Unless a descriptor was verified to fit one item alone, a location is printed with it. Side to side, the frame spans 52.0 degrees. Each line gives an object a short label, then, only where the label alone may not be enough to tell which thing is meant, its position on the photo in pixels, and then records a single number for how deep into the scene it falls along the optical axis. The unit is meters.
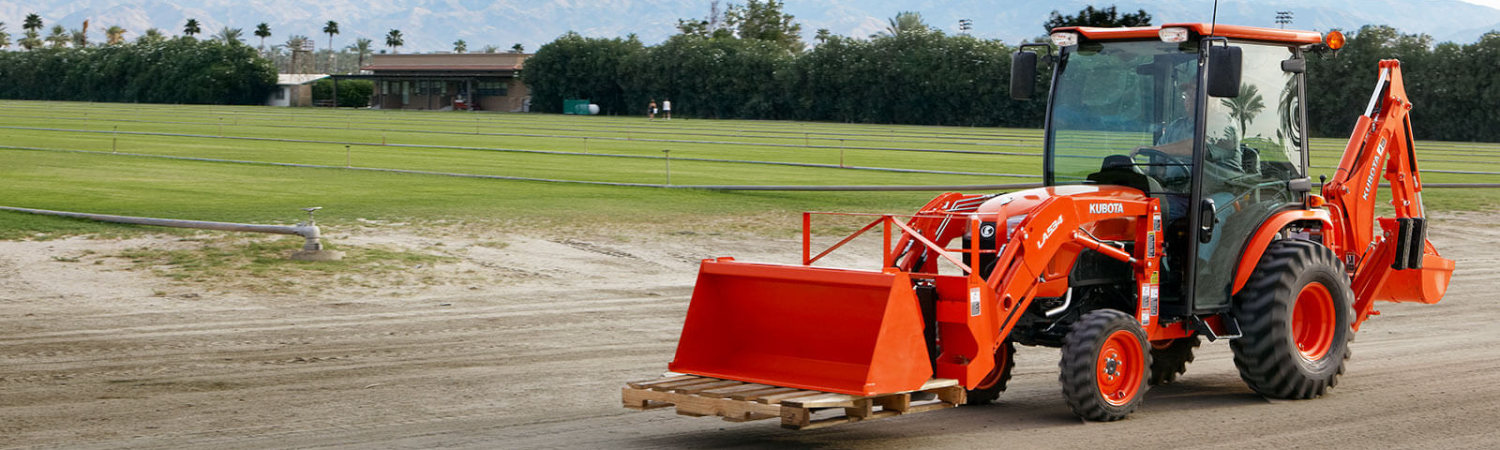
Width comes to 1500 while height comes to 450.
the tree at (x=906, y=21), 173.50
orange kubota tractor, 7.80
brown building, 114.25
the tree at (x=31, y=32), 163.32
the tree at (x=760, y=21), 132.62
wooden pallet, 7.28
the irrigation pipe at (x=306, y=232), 15.62
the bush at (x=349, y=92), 115.38
